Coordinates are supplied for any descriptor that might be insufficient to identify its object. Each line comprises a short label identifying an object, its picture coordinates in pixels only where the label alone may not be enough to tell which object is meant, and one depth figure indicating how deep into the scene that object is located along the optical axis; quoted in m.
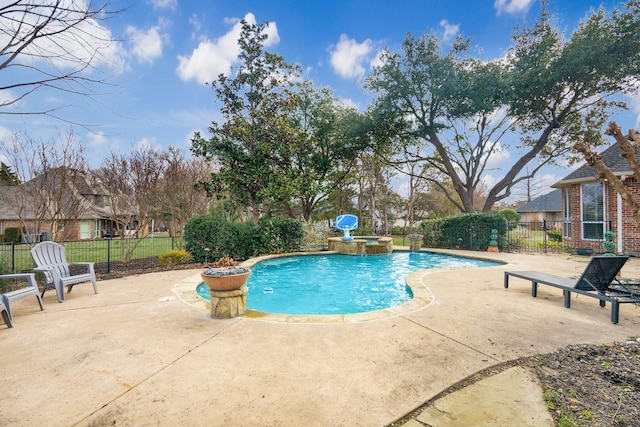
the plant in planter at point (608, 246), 7.34
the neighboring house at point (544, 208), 32.09
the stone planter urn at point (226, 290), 4.27
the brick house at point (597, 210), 11.91
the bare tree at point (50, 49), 2.14
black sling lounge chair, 4.32
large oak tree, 12.86
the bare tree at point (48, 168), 9.03
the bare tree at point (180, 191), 13.20
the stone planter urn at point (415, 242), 14.09
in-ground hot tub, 13.58
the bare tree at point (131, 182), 11.52
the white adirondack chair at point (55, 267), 5.24
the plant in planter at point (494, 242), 13.15
